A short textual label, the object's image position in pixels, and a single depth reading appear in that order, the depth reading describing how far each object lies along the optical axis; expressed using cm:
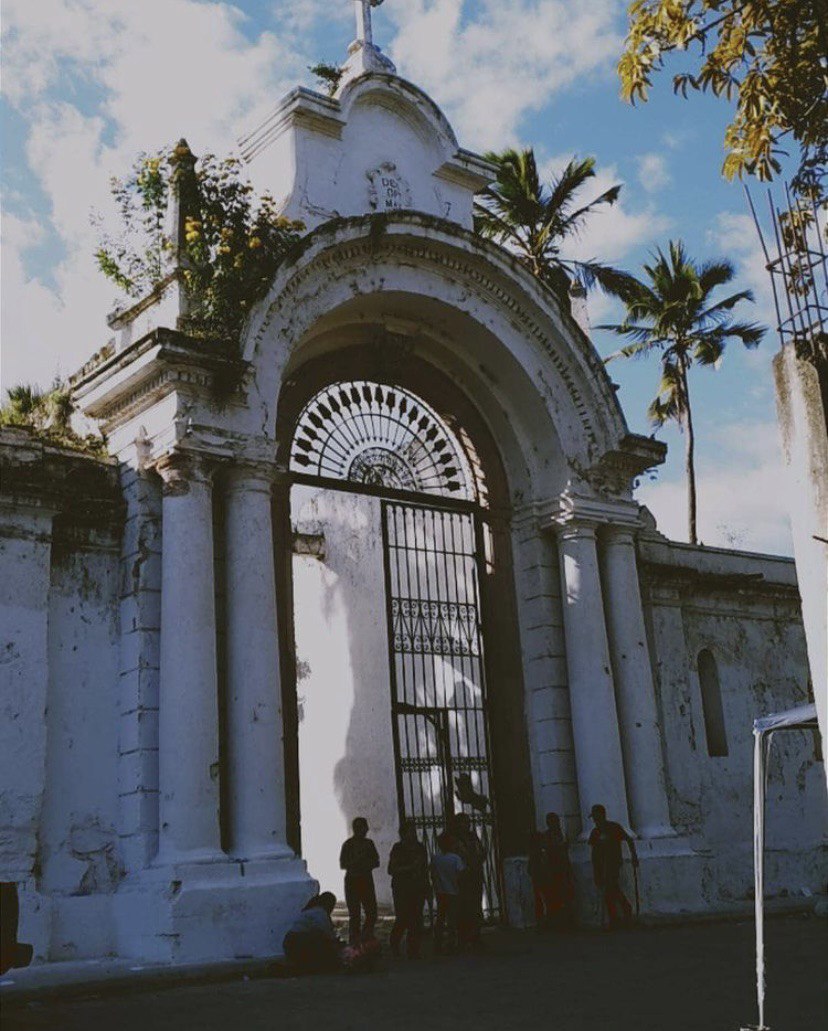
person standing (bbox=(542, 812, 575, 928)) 1308
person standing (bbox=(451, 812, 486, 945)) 1130
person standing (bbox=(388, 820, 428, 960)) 1141
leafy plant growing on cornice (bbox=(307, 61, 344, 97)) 1998
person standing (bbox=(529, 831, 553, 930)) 1309
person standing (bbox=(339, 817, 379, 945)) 1120
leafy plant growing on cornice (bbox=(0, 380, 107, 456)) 1221
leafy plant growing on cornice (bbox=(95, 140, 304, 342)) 1209
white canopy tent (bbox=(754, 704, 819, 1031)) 675
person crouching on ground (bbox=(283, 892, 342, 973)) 966
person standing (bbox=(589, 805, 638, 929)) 1284
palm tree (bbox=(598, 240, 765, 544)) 2628
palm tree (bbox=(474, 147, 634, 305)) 2300
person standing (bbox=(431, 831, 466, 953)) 1127
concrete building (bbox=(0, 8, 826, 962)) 1068
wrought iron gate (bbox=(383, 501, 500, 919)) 1375
